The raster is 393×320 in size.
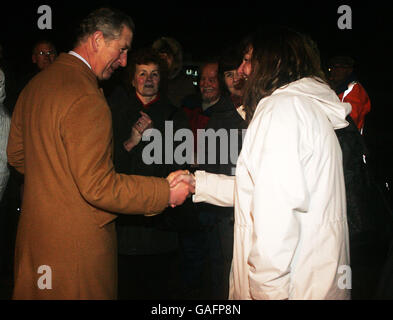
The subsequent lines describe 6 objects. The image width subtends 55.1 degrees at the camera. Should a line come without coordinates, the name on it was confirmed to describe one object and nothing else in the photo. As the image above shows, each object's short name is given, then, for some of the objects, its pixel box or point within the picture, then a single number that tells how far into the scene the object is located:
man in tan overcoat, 1.72
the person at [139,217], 2.85
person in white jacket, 1.48
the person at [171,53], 3.91
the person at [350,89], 4.15
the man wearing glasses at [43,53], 4.10
